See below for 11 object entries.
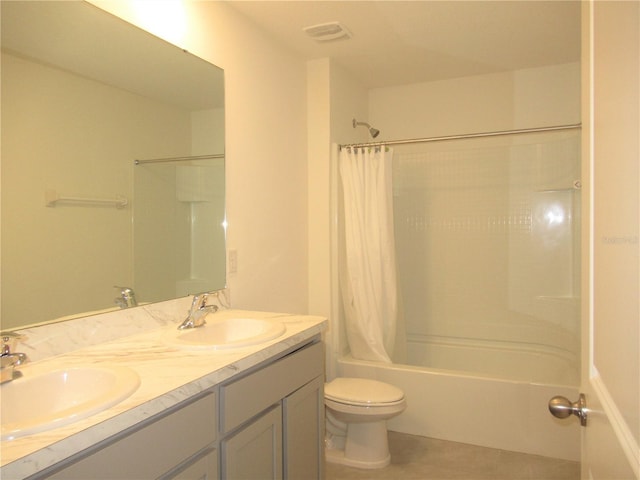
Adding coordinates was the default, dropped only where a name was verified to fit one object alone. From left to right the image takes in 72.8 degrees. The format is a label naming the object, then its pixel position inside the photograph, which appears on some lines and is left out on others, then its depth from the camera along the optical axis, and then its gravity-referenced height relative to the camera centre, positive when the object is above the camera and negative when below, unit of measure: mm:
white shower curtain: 2904 -82
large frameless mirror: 1283 +272
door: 557 -1
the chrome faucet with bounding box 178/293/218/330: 1717 -295
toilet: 2271 -928
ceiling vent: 2457 +1210
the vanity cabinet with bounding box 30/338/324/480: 943 -538
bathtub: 2404 -1009
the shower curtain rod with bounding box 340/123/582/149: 2422 +630
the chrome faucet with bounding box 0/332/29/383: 1079 -304
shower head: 3101 +811
